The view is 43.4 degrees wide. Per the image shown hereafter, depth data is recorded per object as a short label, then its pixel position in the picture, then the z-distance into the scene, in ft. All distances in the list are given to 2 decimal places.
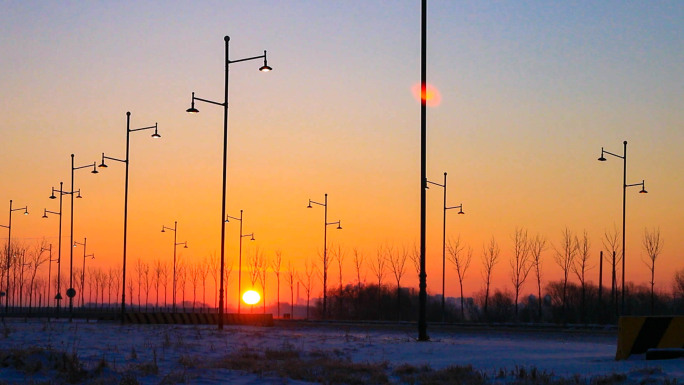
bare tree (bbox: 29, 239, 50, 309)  404.67
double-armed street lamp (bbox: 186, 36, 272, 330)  125.39
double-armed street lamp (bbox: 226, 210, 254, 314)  266.45
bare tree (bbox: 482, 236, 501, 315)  250.41
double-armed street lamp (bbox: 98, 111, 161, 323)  168.76
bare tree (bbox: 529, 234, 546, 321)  258.47
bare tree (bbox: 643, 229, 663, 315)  201.11
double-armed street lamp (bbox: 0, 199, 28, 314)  297.00
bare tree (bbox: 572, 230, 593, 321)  234.48
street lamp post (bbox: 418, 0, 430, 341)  99.50
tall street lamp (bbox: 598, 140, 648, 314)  176.61
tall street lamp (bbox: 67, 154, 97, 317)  208.74
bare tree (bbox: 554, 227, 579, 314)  256.32
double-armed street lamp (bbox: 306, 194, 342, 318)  260.48
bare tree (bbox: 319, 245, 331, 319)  272.72
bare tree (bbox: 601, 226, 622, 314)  205.71
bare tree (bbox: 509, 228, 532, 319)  261.54
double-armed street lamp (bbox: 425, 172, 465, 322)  222.28
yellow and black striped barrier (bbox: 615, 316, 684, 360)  70.33
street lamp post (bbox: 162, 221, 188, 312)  368.19
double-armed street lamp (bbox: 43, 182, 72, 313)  238.52
